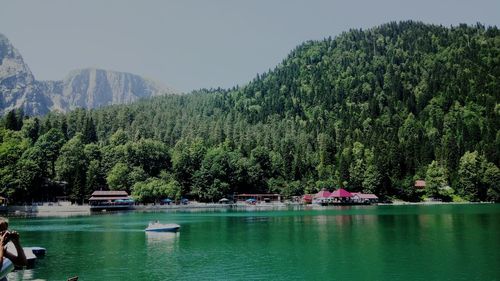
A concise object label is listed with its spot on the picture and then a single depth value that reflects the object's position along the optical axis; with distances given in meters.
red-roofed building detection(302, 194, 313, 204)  167.75
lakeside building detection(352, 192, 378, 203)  158.38
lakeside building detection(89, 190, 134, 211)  142.75
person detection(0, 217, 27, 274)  9.57
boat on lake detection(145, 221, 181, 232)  72.00
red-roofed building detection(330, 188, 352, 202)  157.88
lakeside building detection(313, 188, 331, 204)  158.31
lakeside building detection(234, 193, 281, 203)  171.38
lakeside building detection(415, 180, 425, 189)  165.14
